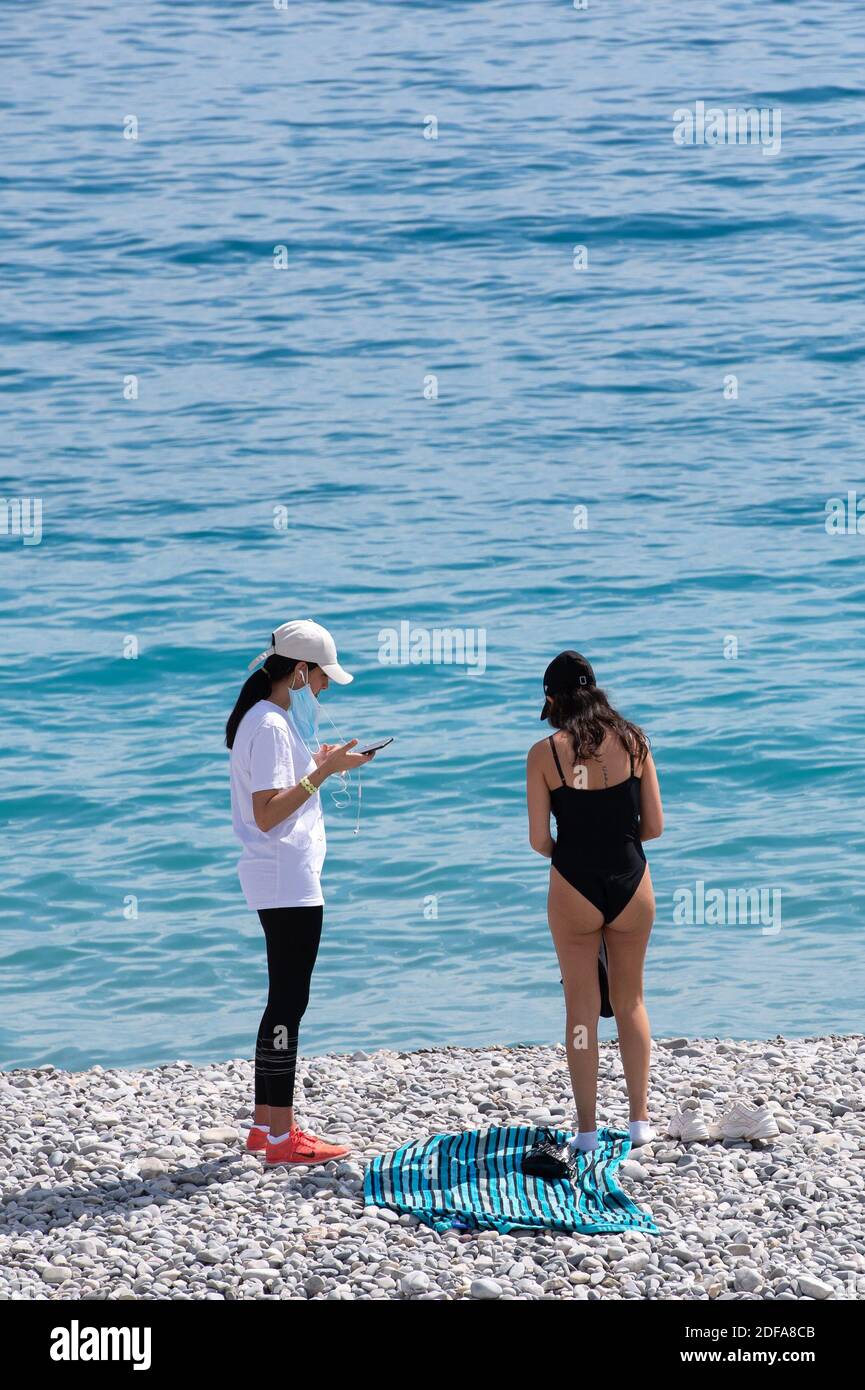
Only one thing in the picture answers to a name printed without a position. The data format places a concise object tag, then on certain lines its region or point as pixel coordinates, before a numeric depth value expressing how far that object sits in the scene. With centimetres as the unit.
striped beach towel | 1034
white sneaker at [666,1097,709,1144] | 1189
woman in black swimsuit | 1130
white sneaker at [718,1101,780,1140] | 1179
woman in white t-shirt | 1097
